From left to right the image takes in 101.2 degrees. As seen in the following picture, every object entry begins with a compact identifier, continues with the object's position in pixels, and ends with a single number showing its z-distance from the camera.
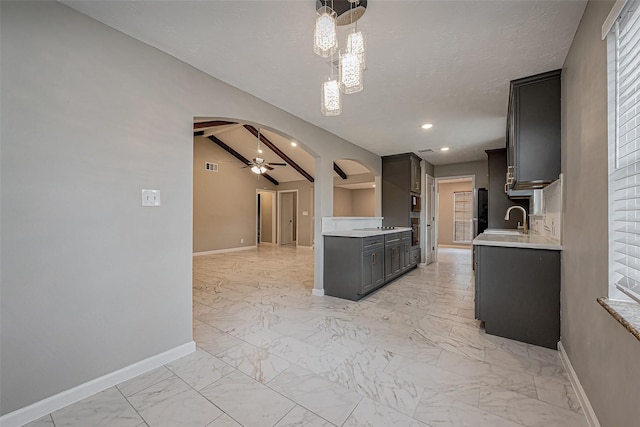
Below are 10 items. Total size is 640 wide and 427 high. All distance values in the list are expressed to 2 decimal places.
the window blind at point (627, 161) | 1.12
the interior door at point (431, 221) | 6.28
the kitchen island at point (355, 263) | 3.56
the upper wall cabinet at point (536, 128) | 2.27
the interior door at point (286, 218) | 10.37
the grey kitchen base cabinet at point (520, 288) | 2.23
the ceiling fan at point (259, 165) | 6.54
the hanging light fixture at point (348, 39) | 1.38
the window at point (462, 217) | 9.38
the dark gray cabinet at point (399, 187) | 5.40
